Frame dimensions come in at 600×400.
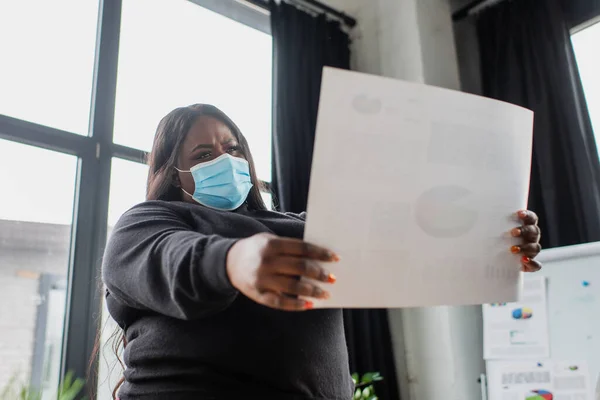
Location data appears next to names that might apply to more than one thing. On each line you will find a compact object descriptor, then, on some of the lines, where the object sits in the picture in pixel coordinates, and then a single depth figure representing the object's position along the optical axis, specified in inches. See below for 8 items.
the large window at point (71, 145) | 68.0
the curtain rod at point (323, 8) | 101.4
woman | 23.0
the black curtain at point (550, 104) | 85.4
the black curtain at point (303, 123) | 90.9
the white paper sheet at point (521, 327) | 76.1
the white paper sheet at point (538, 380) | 70.4
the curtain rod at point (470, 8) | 107.0
